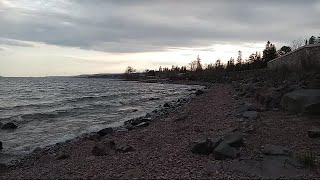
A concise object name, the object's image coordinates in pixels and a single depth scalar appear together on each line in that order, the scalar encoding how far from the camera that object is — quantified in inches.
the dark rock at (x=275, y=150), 253.8
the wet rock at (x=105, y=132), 482.5
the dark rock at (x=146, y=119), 600.5
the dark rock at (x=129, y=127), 518.9
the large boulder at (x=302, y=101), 396.5
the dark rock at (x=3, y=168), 303.3
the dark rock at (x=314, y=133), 304.5
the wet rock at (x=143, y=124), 536.0
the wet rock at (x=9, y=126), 576.1
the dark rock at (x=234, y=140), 283.7
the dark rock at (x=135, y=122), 573.1
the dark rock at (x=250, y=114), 448.8
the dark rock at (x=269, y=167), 216.9
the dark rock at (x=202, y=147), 278.7
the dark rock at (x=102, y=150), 323.2
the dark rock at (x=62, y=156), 334.7
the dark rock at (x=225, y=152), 257.6
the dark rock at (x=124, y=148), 326.6
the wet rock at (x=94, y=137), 449.2
